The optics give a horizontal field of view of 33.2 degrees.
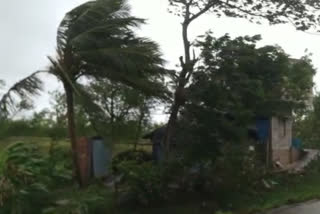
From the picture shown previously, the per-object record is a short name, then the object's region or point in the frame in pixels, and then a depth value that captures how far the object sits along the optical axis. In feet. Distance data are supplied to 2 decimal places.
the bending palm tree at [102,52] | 40.93
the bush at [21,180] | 27.68
